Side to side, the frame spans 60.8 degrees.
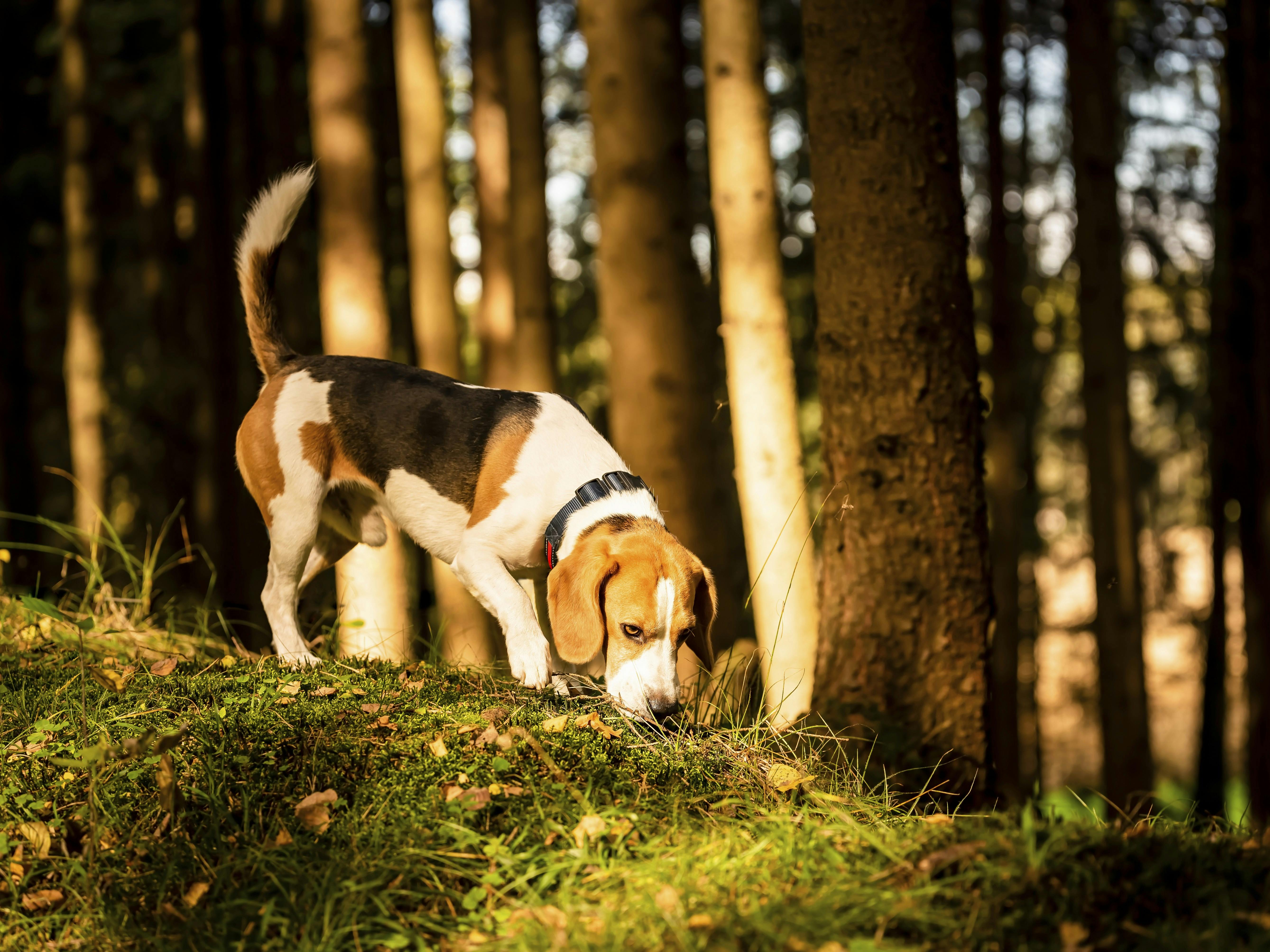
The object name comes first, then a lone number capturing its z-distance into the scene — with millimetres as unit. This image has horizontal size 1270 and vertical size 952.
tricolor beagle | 4004
